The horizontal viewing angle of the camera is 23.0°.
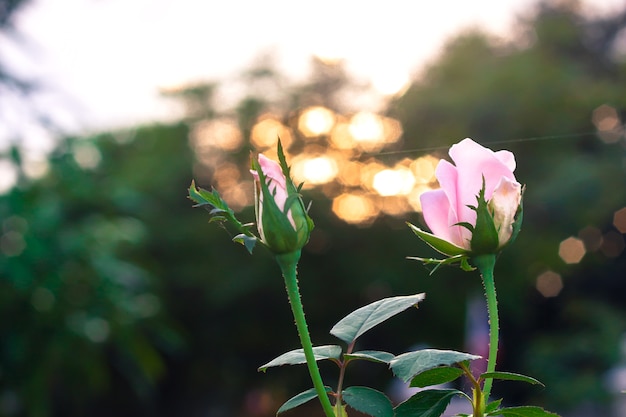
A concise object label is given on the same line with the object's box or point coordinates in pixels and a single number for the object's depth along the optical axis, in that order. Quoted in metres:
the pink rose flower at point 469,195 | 0.59
